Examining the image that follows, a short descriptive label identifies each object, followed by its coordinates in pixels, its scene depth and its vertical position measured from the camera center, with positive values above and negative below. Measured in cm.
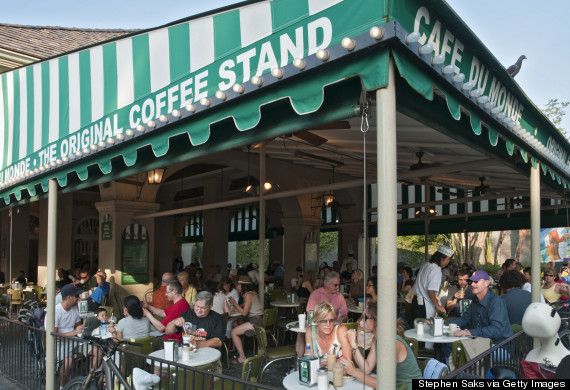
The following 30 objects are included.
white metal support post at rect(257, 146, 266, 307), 697 -19
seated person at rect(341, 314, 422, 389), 324 -102
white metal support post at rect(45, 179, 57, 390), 457 -65
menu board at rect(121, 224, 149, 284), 990 -65
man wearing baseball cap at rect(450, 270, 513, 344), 444 -87
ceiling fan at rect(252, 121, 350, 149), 456 +100
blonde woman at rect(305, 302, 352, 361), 394 -97
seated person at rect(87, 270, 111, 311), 705 -117
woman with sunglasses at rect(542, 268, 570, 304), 788 -109
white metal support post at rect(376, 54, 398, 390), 215 -4
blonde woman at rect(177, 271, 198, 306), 748 -102
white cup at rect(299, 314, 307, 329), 563 -115
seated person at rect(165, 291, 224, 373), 494 -102
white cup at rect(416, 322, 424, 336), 504 -113
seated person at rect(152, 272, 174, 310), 733 -113
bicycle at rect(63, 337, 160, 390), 337 -115
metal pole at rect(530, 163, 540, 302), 467 -7
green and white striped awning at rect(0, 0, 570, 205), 238 +96
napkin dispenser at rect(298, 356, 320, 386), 340 -106
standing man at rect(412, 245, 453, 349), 616 -79
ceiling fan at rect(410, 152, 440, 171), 616 +83
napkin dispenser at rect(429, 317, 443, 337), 500 -108
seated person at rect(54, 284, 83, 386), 563 -107
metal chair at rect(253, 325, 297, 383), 508 -144
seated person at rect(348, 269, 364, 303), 873 -114
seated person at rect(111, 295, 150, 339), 512 -108
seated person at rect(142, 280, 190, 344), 530 -96
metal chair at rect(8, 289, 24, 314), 1067 -165
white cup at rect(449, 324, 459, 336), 492 -108
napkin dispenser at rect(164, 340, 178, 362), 425 -113
